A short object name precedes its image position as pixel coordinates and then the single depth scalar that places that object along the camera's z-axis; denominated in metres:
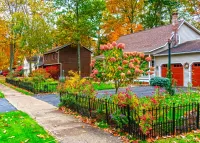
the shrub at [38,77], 22.06
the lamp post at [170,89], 13.86
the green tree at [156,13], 41.16
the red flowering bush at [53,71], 34.16
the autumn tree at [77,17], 33.03
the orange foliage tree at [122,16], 40.34
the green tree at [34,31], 32.09
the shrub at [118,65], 9.02
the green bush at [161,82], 15.25
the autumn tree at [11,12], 35.58
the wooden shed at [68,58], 35.34
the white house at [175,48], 19.97
